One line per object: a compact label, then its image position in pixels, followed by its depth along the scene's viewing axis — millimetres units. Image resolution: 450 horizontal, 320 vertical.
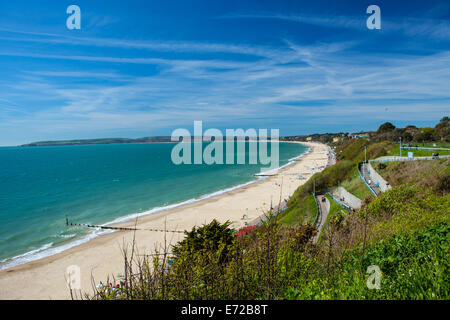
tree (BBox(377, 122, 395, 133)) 73475
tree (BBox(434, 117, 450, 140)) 40694
